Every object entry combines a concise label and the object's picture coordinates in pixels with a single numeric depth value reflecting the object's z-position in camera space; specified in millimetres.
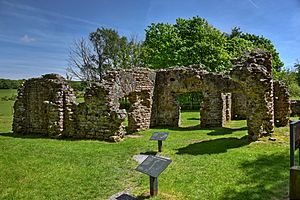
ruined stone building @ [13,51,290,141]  12953
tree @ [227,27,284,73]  38284
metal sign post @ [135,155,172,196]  6496
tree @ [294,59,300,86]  53125
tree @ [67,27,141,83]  41188
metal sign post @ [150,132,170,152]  11158
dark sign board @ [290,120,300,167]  5844
